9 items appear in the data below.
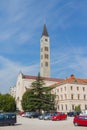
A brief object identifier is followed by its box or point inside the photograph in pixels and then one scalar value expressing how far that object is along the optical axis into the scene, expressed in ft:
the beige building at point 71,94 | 274.57
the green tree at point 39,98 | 235.40
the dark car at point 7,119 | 107.57
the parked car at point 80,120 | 100.07
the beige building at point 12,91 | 438.40
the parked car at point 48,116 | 156.11
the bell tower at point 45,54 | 430.73
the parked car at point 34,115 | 191.11
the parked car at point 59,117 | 147.95
